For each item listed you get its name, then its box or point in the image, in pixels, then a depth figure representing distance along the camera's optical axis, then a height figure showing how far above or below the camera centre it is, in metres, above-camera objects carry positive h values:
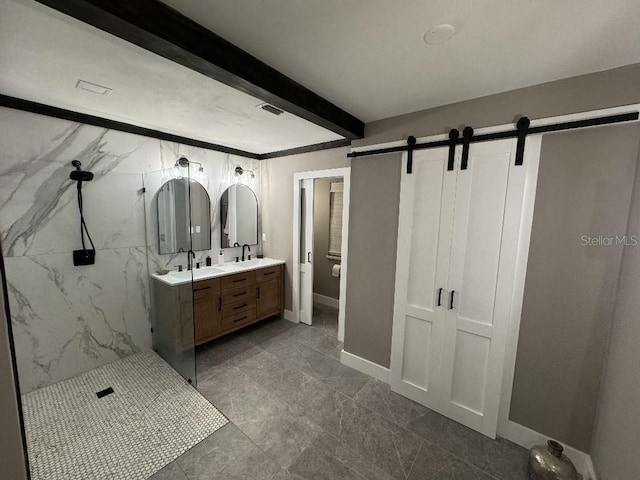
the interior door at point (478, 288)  1.86 -0.51
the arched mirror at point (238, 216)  3.60 -0.04
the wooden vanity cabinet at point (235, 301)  2.93 -1.10
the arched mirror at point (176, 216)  2.75 -0.05
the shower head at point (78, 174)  2.36 +0.31
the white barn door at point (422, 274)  2.09 -0.47
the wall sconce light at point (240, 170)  3.67 +0.62
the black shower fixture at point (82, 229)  2.38 -0.20
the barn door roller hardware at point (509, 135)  1.53 +0.61
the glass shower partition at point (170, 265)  2.59 -0.62
